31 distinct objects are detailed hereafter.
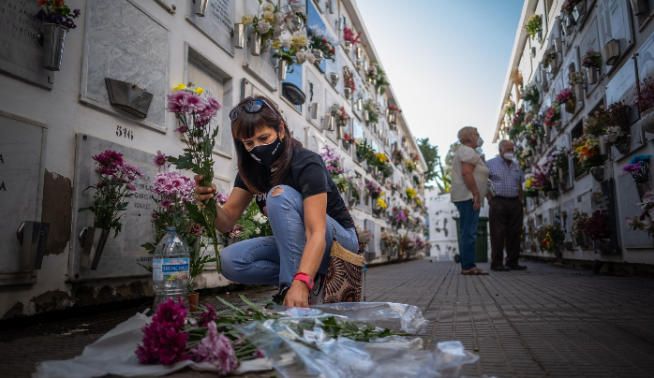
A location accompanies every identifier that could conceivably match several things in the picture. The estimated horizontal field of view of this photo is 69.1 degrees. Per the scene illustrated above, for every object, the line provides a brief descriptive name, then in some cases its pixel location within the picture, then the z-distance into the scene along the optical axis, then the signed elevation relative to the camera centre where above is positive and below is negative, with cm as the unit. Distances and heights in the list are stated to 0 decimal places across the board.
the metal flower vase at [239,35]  689 +311
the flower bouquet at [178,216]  351 +28
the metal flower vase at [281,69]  845 +321
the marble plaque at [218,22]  589 +300
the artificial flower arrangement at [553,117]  1240 +341
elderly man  860 +66
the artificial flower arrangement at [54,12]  330 +166
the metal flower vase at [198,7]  574 +292
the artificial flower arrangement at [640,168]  595 +97
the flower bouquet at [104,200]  368 +40
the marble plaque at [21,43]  306 +139
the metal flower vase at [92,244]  365 +5
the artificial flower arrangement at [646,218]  497 +31
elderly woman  723 +92
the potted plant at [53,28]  331 +157
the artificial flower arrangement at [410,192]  2506 +293
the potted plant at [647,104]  508 +162
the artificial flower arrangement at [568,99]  1066 +334
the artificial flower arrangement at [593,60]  822 +323
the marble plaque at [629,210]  650 +52
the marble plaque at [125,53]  395 +181
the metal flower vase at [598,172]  815 +126
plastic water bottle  297 -16
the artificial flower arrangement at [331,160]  885 +165
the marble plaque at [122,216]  368 +29
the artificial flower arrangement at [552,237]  1223 +24
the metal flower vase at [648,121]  503 +133
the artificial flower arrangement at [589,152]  805 +160
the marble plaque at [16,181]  301 +47
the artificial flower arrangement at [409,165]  2844 +497
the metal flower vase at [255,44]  727 +314
